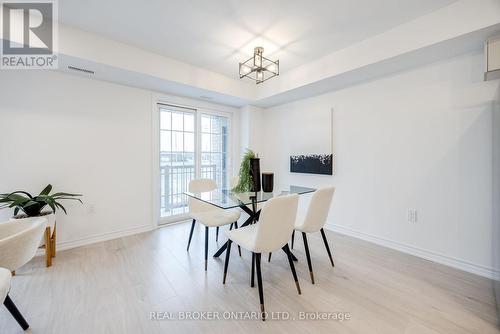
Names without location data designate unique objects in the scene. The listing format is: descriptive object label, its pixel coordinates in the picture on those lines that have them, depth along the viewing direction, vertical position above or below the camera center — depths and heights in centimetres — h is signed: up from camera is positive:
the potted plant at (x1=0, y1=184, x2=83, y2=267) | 205 -45
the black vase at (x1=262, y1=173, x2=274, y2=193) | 245 -19
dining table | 202 -35
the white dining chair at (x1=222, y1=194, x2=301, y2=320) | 150 -49
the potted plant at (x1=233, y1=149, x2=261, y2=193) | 241 -10
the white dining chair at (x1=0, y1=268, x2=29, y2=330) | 112 -71
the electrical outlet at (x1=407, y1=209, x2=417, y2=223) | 248 -60
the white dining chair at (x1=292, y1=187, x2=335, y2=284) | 190 -45
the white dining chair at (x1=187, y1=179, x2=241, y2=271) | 228 -59
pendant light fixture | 223 +109
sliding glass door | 355 +25
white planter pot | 221 -62
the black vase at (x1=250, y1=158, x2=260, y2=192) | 240 -5
